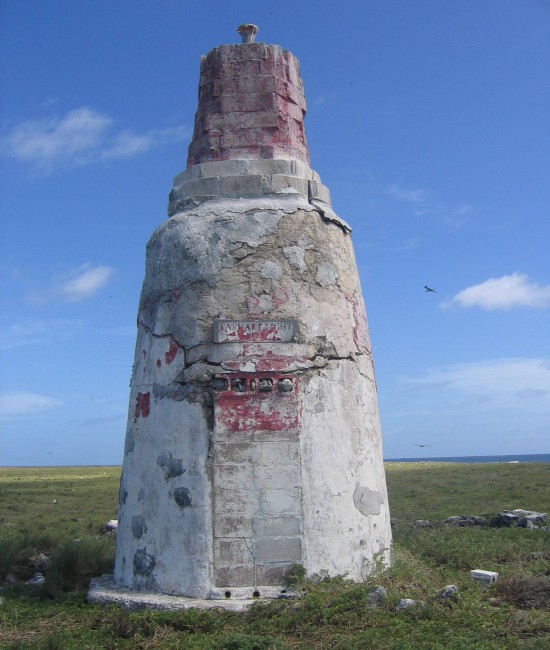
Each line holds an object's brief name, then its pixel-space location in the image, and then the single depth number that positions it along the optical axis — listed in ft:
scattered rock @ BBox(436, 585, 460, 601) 19.49
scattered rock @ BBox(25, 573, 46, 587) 24.19
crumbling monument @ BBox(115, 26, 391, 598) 19.62
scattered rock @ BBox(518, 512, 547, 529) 36.21
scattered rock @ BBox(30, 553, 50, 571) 28.12
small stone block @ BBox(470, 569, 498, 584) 22.11
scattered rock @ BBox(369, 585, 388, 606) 18.76
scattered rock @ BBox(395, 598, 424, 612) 18.42
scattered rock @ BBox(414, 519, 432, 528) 38.24
